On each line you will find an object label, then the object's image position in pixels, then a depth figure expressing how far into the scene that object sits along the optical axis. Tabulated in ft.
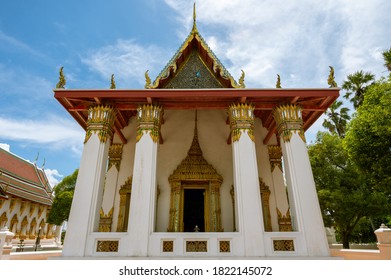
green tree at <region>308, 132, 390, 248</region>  42.70
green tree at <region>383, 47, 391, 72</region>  37.09
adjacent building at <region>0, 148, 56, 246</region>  59.98
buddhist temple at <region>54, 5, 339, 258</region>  19.49
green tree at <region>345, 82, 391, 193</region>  28.37
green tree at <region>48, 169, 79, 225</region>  65.51
